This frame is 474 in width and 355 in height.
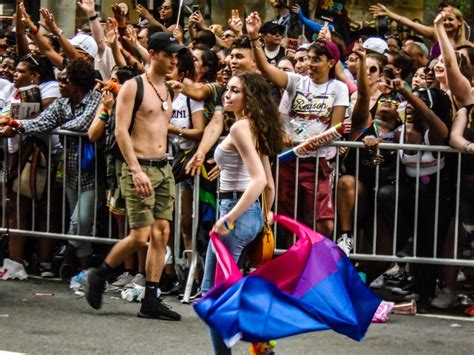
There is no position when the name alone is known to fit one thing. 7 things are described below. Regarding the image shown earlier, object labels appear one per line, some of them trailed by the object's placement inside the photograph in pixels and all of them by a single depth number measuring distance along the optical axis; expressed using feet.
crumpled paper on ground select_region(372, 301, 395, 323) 31.35
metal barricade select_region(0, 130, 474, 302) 33.30
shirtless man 30.50
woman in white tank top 24.95
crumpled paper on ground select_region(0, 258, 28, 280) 36.91
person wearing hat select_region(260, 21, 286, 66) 42.47
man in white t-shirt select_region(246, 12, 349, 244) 33.94
